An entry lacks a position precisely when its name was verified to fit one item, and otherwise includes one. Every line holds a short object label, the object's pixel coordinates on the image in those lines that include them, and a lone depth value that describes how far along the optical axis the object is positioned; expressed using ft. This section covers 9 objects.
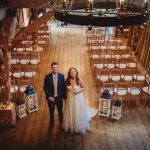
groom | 14.80
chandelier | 7.57
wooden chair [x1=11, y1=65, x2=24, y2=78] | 21.02
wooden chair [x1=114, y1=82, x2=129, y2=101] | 18.26
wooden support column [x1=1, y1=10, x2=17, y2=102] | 16.43
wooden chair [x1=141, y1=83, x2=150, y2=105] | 19.02
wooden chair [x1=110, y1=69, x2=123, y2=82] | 20.40
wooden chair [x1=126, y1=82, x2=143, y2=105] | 18.48
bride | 14.55
